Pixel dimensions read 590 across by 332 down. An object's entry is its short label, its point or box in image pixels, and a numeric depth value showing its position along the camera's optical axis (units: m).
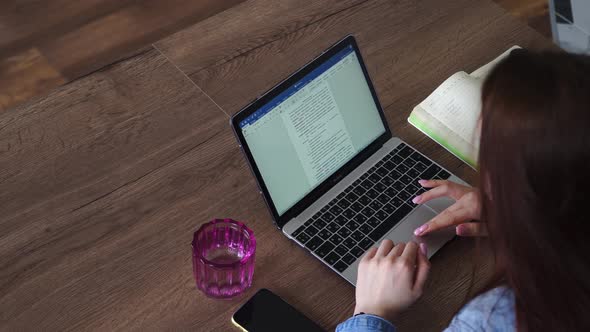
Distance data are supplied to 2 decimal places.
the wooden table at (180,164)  2.00
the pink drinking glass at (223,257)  1.98
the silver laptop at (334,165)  2.04
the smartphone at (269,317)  1.96
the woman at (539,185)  1.65
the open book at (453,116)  2.23
